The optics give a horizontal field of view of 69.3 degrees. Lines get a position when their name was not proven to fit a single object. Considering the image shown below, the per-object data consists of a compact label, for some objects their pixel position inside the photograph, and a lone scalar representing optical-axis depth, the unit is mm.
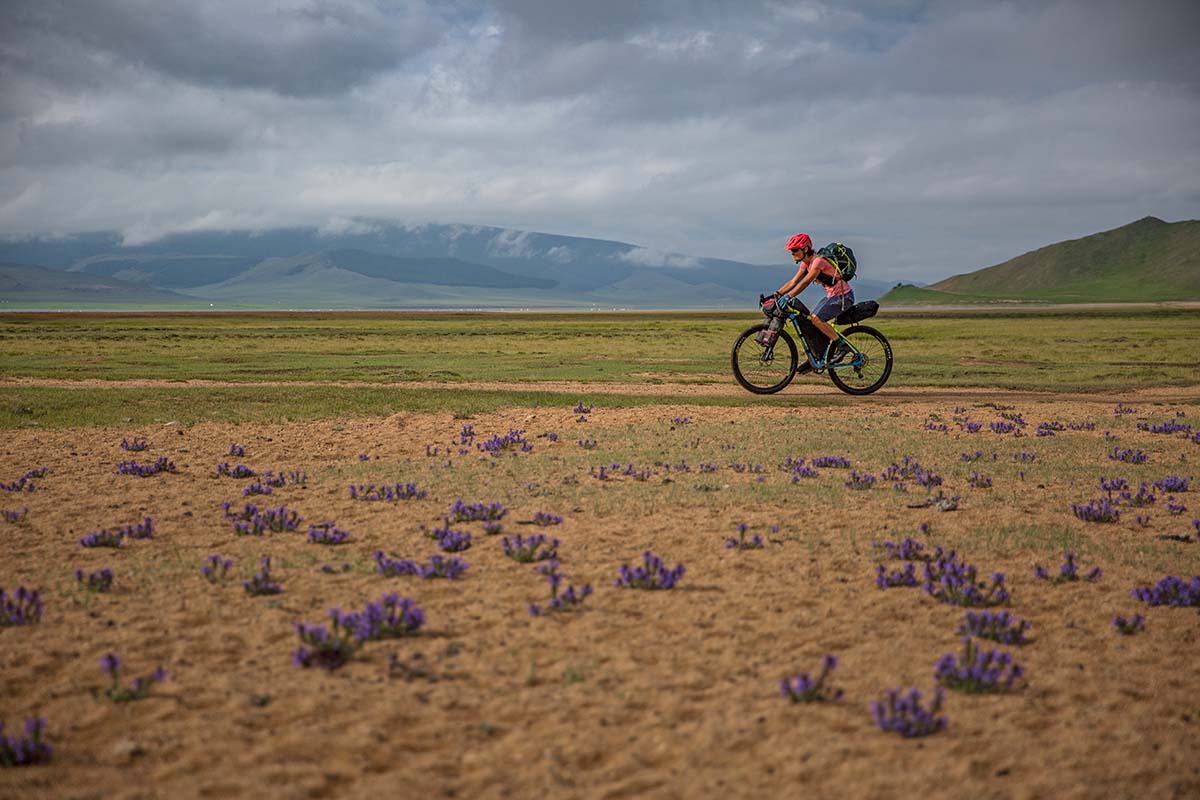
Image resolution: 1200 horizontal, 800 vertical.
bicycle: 20406
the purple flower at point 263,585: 6980
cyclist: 19594
